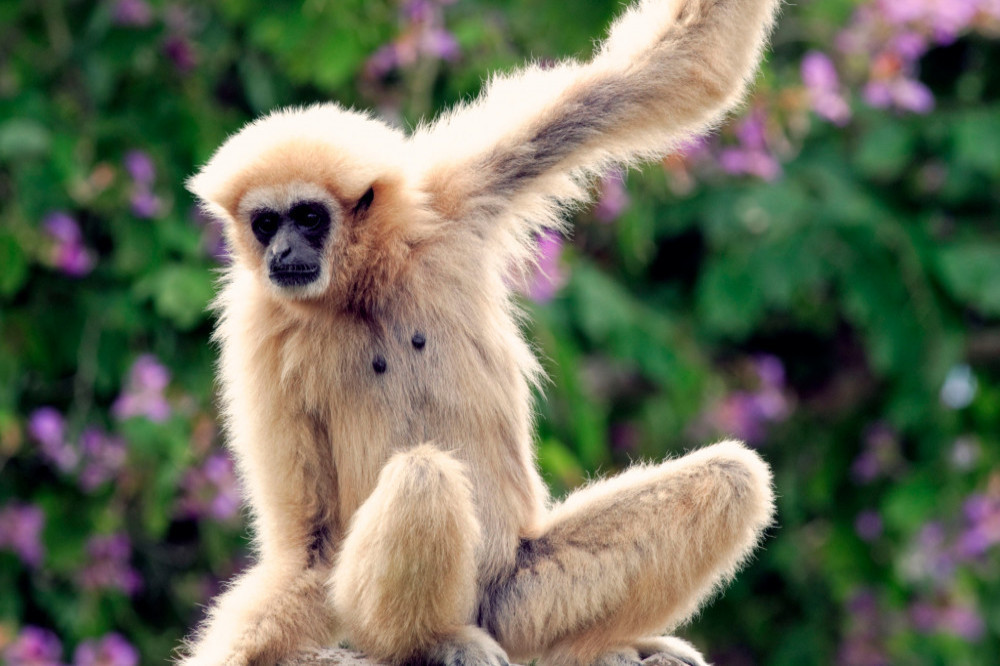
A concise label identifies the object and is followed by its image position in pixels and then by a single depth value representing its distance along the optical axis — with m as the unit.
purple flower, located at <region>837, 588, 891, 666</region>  18.34
